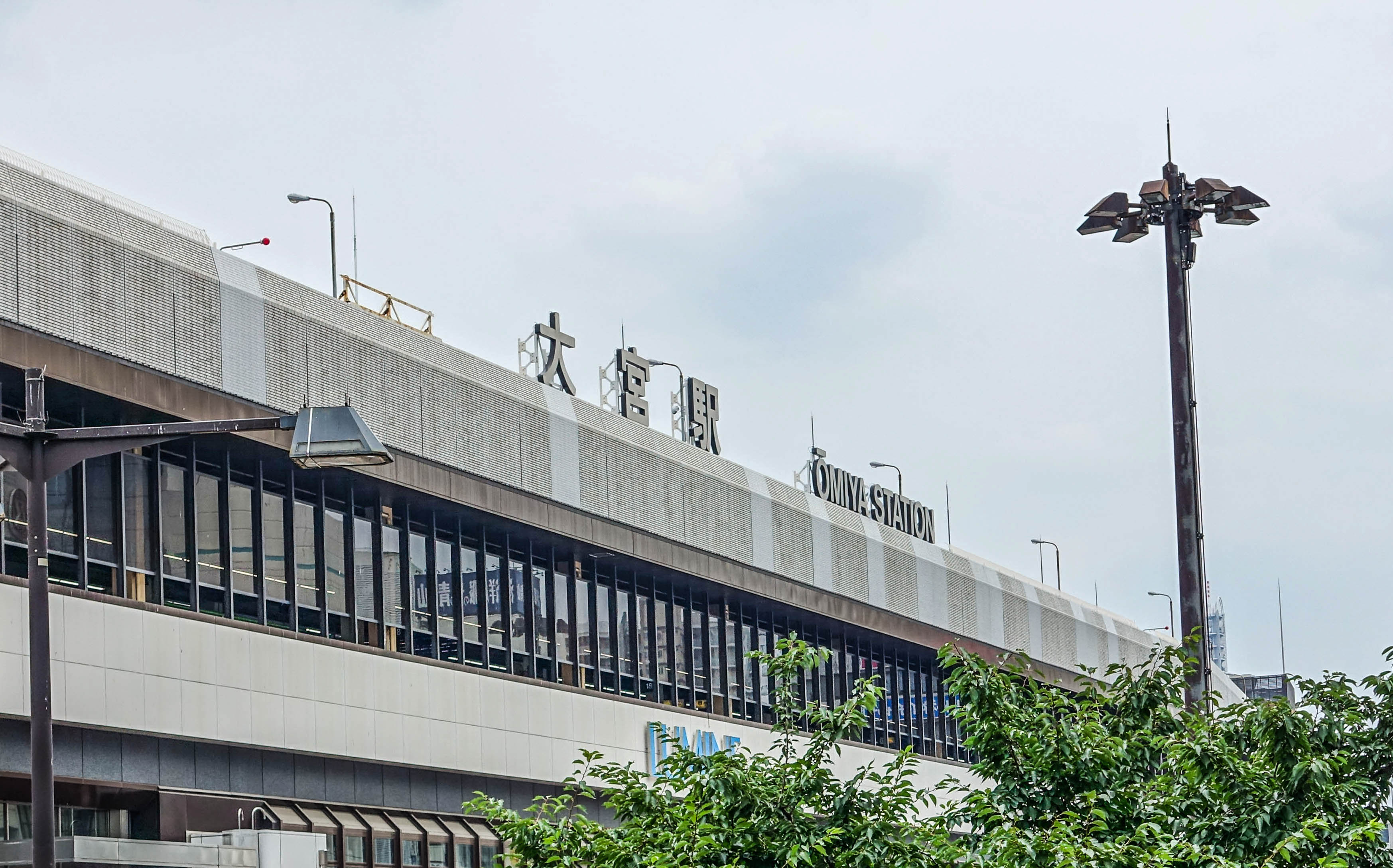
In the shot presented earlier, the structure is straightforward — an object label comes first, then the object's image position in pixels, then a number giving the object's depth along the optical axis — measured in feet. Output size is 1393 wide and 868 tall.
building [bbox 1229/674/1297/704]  582.64
